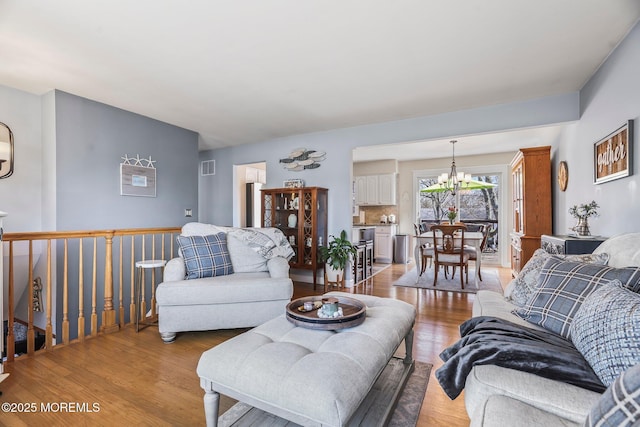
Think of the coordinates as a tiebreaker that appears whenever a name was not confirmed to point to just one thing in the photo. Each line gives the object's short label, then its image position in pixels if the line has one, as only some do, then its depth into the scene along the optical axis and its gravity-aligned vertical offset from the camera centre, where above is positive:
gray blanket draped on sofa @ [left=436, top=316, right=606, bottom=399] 1.05 -0.54
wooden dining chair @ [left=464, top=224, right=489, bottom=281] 4.62 -0.57
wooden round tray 1.60 -0.57
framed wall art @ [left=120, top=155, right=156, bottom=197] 3.91 +0.49
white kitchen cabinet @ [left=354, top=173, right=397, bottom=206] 6.91 +0.55
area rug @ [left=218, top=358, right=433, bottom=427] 1.54 -1.06
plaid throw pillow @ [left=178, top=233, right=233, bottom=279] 2.75 -0.40
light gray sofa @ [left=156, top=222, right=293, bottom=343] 2.51 -0.72
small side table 2.78 -0.47
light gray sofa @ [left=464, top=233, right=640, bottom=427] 0.88 -0.59
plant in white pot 4.29 -0.60
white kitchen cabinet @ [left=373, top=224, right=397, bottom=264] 6.66 -0.68
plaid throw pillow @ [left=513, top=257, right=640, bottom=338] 1.34 -0.37
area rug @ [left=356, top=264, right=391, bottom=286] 5.55 -1.09
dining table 4.55 -0.43
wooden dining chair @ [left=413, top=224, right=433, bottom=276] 4.77 -0.63
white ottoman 1.09 -0.63
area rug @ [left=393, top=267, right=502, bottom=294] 4.32 -1.07
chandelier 5.36 +0.60
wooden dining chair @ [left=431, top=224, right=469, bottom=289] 4.31 -0.54
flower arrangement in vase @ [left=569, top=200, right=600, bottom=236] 2.59 -0.04
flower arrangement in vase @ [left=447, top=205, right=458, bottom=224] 5.08 -0.05
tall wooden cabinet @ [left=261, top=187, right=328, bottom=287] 4.57 -0.08
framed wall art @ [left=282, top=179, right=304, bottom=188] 4.90 +0.49
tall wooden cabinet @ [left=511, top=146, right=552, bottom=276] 4.14 +0.19
